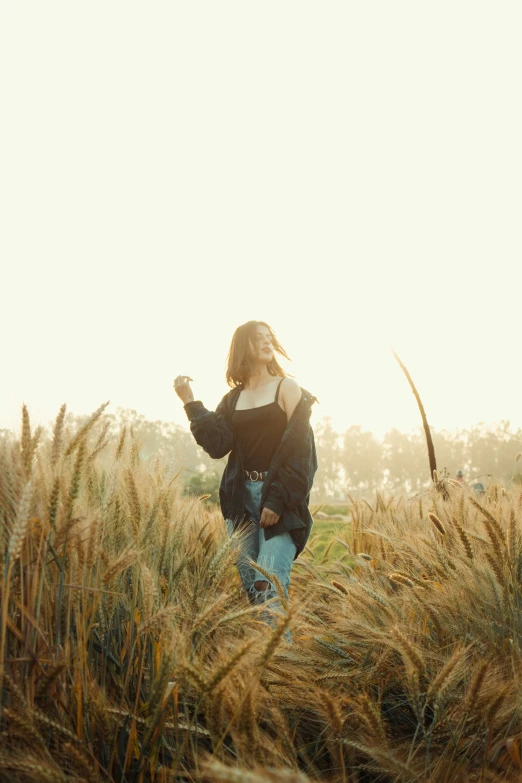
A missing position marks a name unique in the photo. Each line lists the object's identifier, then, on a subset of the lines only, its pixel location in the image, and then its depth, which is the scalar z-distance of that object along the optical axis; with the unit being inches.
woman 127.9
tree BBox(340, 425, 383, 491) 2915.8
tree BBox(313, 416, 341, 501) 3110.2
